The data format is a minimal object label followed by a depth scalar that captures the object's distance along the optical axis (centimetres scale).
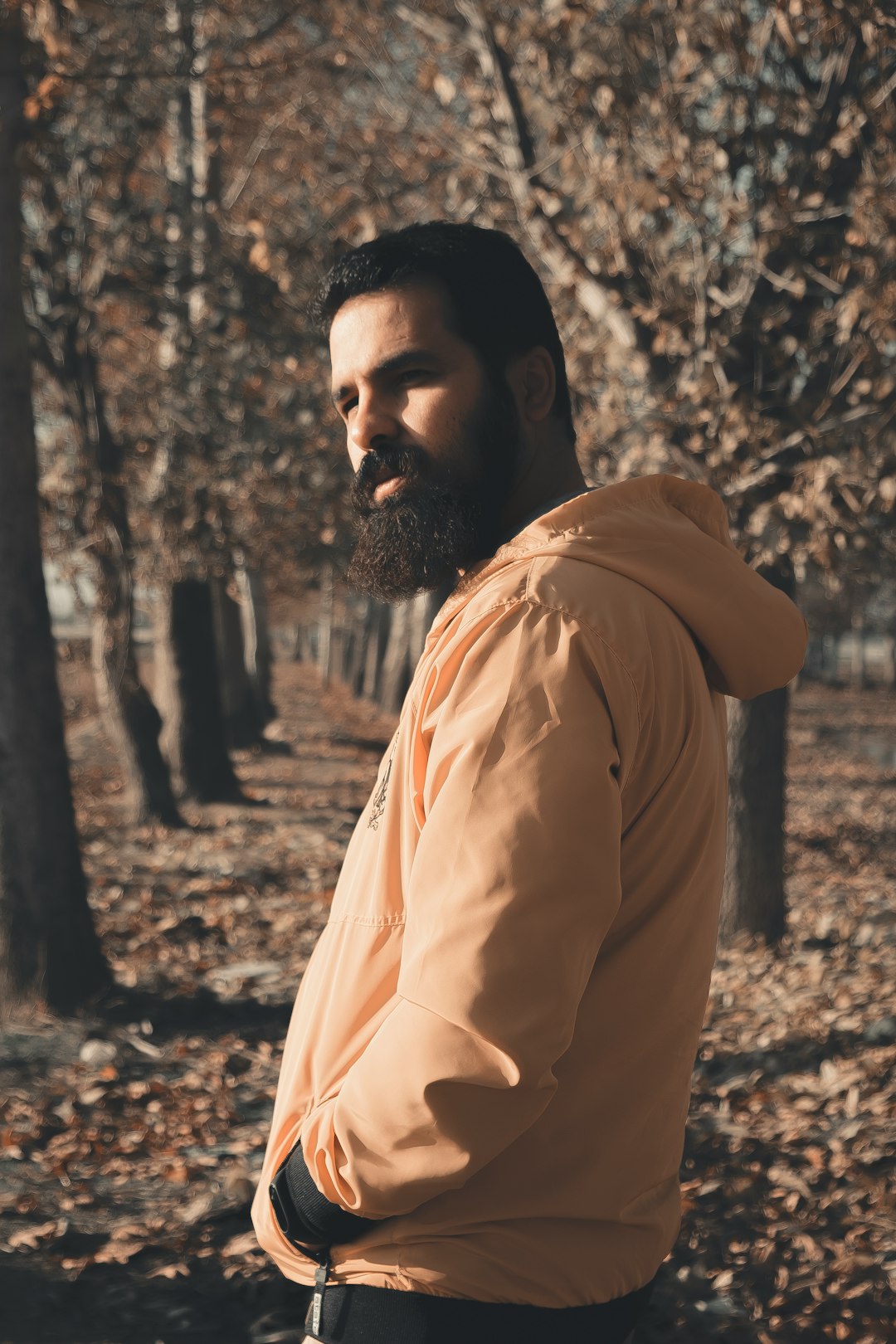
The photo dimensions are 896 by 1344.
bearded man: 146
